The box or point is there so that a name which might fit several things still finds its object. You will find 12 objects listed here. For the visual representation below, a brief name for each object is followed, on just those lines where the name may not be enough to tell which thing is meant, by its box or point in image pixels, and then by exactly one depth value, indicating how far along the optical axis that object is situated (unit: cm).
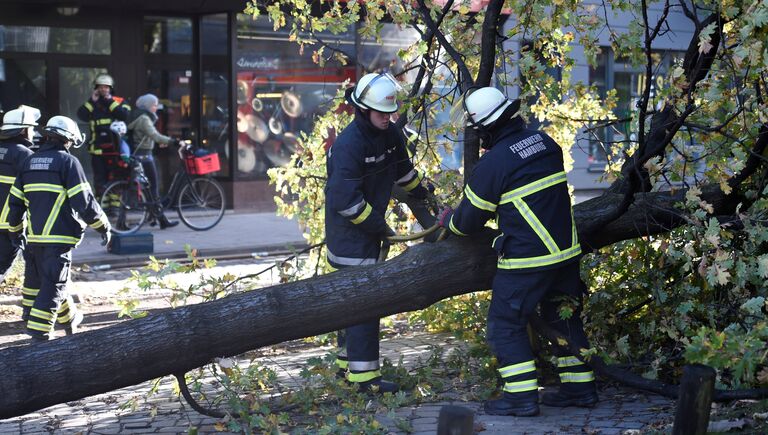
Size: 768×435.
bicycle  1302
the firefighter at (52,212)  736
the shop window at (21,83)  1434
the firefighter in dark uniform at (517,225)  529
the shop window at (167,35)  1551
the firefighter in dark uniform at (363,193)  593
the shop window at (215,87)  1584
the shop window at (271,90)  1593
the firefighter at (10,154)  790
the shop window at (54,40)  1429
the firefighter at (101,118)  1373
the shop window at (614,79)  2002
